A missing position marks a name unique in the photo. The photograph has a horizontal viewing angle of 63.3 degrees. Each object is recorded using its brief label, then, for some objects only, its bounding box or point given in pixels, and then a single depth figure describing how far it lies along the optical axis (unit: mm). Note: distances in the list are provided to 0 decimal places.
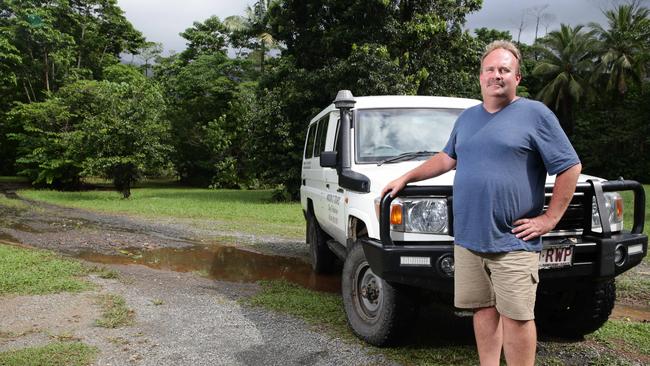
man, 2566
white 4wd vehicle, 3705
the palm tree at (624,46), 37844
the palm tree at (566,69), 39344
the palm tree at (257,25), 30967
